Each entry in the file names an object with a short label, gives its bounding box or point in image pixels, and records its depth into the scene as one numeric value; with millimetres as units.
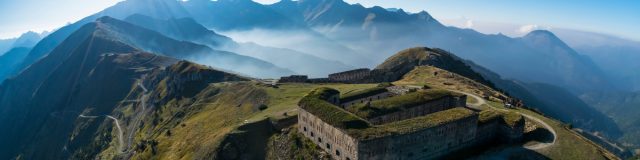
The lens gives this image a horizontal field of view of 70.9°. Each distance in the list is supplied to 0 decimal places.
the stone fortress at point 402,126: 81938
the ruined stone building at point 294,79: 187125
